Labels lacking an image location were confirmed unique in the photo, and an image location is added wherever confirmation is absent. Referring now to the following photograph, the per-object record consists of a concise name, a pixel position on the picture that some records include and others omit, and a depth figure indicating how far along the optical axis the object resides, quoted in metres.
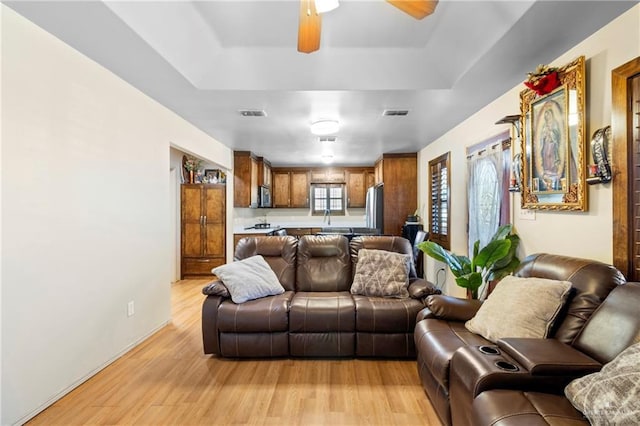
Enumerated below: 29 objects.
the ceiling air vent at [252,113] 3.37
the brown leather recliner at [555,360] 1.20
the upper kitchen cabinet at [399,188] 5.78
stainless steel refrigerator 5.69
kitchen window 7.45
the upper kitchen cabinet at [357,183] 7.37
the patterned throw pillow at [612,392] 1.02
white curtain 3.10
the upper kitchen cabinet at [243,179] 5.64
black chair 3.86
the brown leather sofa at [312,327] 2.62
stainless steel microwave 6.29
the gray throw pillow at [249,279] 2.74
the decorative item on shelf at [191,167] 5.73
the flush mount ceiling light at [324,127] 3.56
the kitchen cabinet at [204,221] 5.67
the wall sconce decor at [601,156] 1.81
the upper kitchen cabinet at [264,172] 6.27
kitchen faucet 7.50
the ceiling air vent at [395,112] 3.38
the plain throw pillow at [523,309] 1.72
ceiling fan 1.41
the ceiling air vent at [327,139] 4.60
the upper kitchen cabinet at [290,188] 7.36
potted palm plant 2.63
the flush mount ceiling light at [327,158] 5.98
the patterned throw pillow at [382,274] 2.91
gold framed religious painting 2.01
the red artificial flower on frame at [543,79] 2.14
